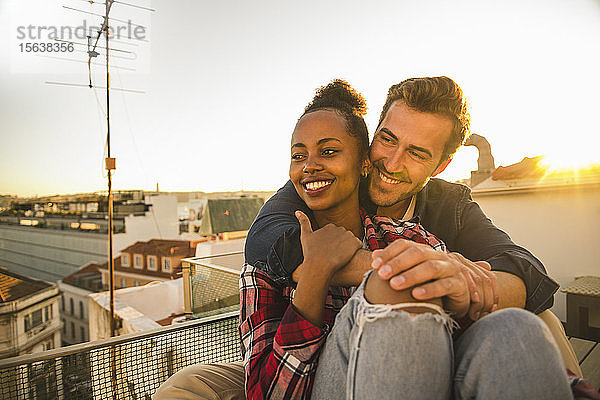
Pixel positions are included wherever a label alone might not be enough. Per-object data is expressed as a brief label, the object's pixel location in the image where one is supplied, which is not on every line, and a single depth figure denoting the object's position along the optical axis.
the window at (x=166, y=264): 19.23
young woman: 0.98
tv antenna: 8.19
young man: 0.93
